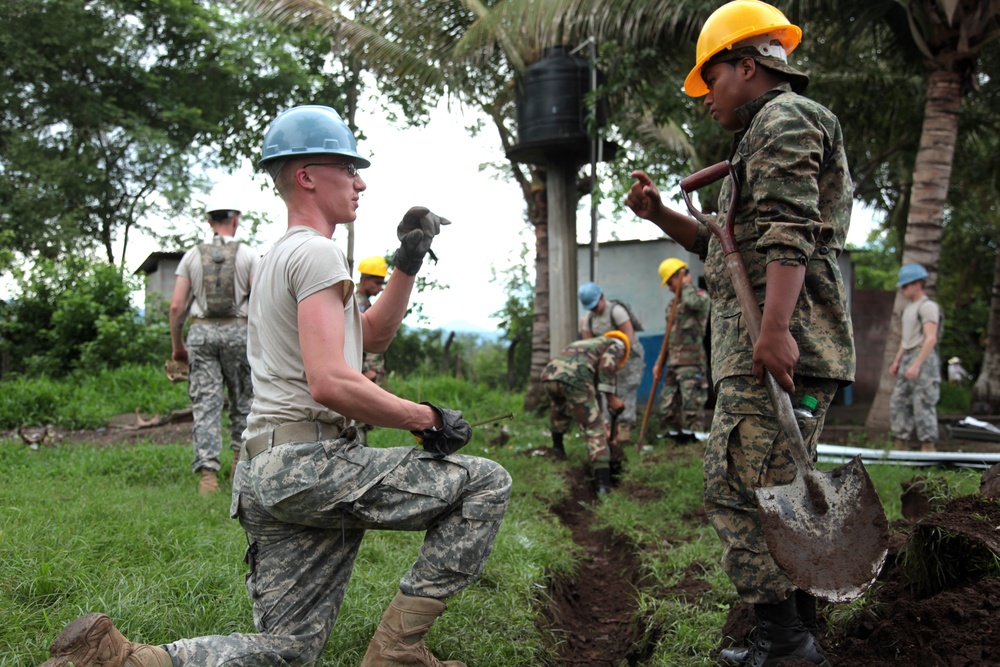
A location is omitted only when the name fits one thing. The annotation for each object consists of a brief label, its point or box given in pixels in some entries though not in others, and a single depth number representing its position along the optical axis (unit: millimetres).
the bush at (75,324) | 12383
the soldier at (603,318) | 9021
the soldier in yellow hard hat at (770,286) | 2779
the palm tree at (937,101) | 9406
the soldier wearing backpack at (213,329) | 6055
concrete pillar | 11219
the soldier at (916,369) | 8586
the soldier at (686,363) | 9844
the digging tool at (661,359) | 9189
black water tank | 10359
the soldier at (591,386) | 7418
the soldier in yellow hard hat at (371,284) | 8727
